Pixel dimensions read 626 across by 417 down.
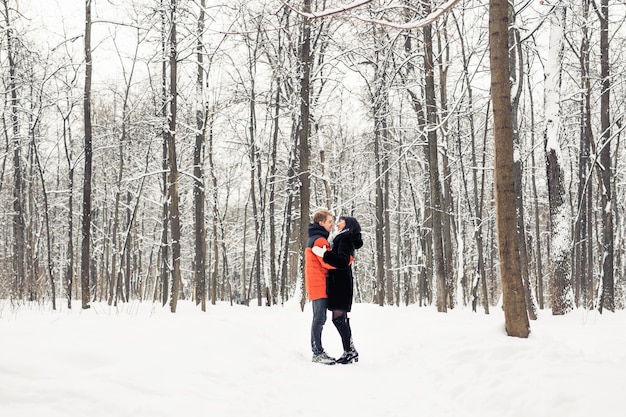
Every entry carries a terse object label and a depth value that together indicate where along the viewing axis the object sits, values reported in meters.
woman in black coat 6.43
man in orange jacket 6.54
